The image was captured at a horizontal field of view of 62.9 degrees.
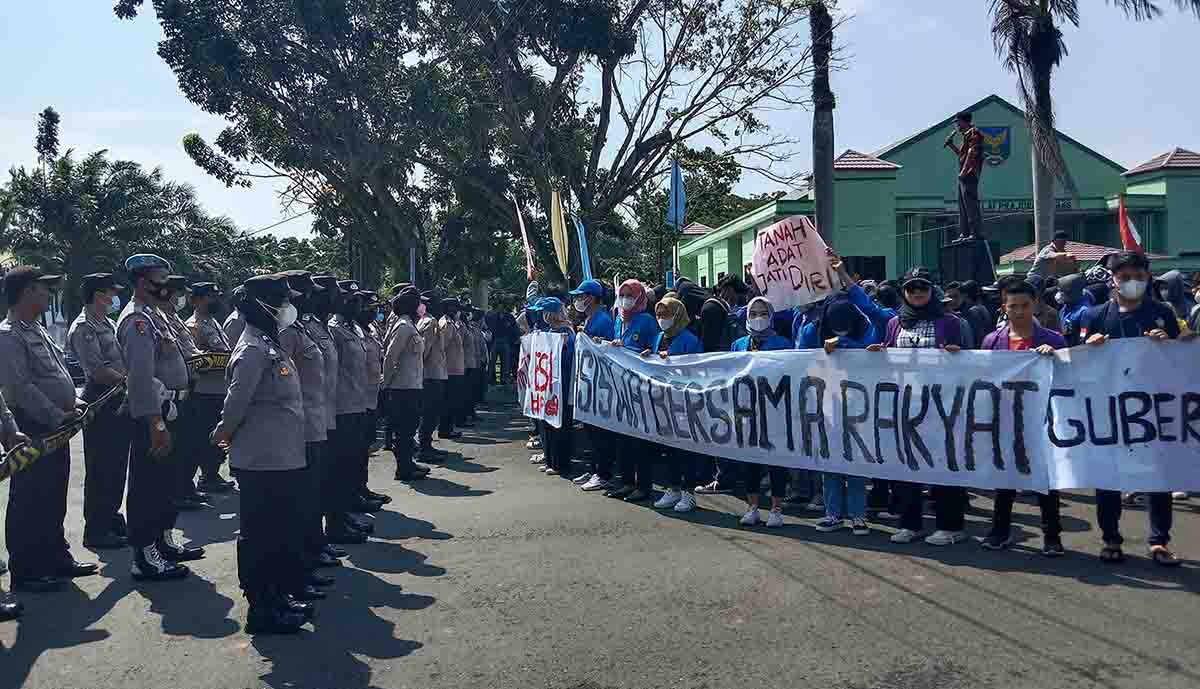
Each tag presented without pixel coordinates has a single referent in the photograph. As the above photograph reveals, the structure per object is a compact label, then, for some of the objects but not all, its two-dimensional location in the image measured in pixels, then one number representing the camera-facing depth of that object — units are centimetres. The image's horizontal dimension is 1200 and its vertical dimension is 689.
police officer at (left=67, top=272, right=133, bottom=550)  764
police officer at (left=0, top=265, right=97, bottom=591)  661
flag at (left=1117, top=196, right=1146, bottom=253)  1065
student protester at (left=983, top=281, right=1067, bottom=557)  695
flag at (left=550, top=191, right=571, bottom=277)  1460
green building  3241
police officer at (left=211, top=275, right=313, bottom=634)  558
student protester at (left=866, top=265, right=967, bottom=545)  726
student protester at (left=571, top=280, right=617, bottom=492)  1015
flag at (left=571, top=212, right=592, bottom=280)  1297
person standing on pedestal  1395
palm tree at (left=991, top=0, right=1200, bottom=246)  1927
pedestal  1427
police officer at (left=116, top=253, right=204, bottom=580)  670
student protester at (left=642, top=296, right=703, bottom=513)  880
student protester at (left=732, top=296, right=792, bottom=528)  798
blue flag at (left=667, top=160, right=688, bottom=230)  1192
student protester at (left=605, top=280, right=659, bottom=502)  951
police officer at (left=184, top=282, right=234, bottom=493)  973
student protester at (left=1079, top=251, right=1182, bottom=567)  648
